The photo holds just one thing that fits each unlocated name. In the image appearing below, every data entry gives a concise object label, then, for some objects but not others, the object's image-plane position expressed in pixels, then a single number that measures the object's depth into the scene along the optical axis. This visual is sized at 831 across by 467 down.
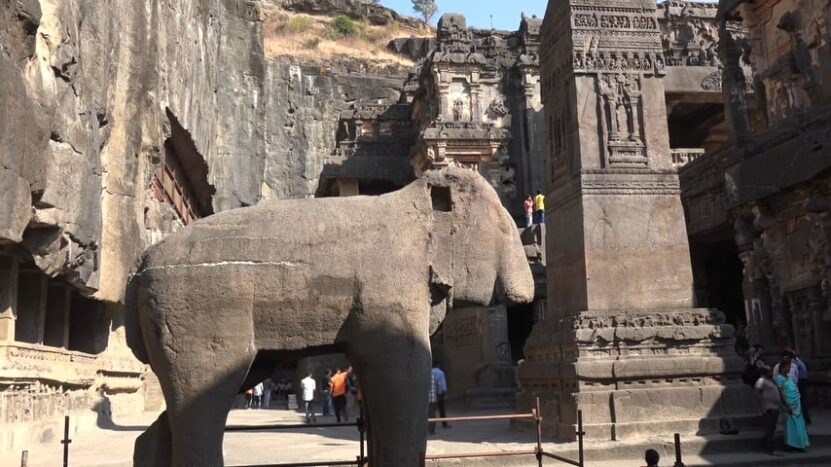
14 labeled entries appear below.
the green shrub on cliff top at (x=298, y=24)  60.59
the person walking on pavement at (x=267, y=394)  23.27
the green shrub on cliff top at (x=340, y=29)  61.00
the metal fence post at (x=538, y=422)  5.37
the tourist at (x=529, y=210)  20.91
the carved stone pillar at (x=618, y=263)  7.73
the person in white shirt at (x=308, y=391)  15.63
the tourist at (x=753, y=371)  8.59
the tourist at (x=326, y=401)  17.39
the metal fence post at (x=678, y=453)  4.39
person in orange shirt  14.14
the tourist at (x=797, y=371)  7.92
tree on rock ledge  80.19
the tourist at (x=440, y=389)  12.10
